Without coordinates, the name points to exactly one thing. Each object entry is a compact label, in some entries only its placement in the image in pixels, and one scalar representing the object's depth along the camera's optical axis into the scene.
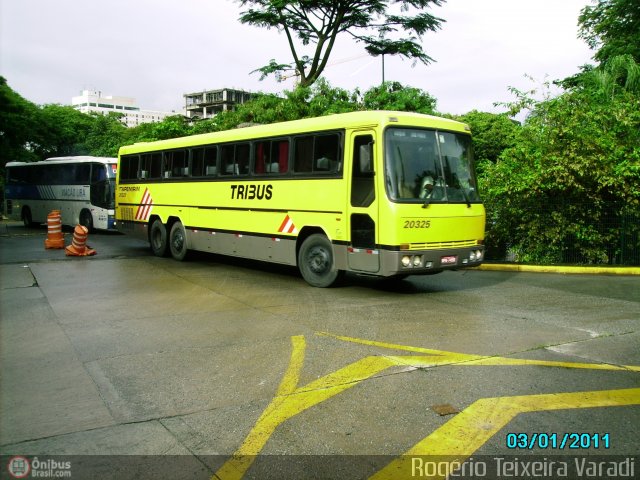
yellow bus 9.31
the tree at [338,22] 25.19
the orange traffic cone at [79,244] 15.84
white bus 24.17
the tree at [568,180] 13.65
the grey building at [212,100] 124.50
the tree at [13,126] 35.66
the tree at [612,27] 24.80
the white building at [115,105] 170.75
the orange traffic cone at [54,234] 18.03
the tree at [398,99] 22.31
